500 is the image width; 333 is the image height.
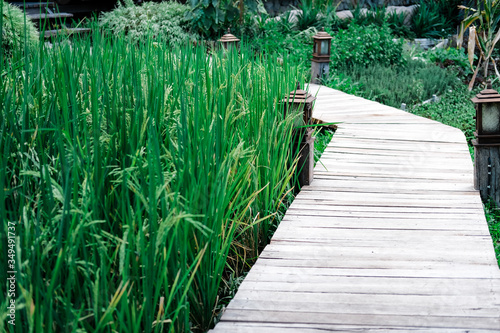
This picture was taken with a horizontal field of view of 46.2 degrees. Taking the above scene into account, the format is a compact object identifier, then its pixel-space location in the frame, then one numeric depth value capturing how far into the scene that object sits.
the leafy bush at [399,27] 12.75
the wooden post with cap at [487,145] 3.88
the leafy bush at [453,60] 9.88
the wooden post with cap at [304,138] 3.88
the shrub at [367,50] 9.20
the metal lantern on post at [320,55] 8.20
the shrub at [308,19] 11.66
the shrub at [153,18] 10.41
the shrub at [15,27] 5.66
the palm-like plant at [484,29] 8.38
